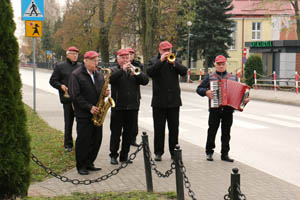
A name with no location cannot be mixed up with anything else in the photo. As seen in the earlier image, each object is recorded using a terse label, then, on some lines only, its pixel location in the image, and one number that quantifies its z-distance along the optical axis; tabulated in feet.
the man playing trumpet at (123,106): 25.45
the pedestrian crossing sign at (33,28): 46.62
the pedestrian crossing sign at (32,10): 45.65
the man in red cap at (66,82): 28.55
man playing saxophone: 22.93
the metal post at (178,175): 16.21
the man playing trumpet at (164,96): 25.94
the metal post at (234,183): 12.84
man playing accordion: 26.27
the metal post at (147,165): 19.02
